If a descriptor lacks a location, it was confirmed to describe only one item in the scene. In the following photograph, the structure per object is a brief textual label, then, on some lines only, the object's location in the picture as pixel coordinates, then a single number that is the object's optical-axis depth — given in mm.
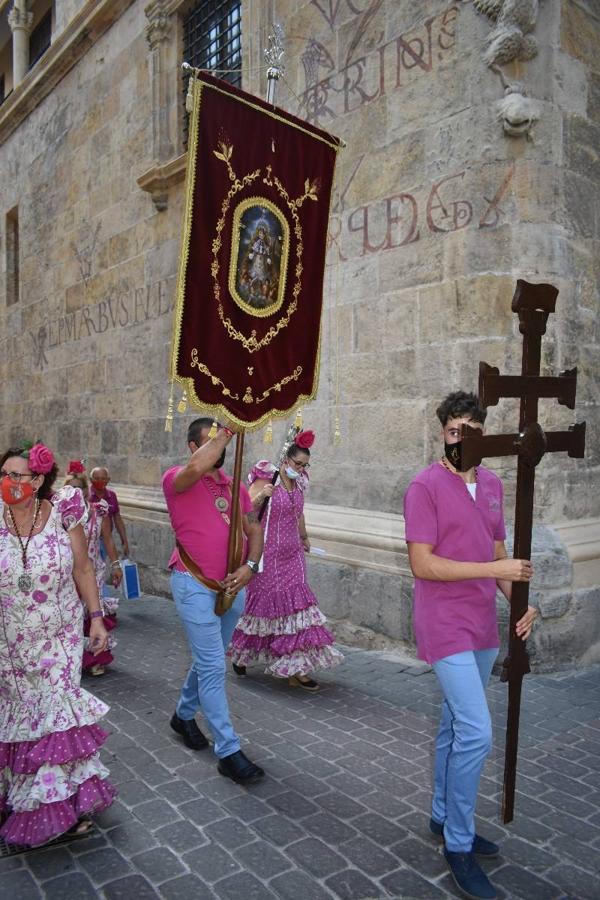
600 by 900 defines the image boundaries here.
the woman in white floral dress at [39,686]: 3305
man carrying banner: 3986
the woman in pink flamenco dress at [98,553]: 5922
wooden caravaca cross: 3068
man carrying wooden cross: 2900
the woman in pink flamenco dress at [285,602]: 5504
